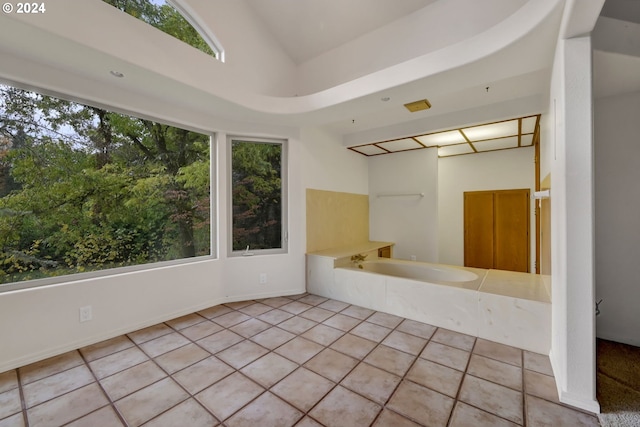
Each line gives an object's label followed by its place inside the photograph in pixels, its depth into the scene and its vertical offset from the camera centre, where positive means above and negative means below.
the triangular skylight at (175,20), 2.50 +1.95
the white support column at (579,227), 1.55 -0.08
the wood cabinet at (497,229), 4.89 -0.30
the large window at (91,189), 2.16 +0.26
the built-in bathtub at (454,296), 2.28 -0.84
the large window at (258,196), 3.56 +0.26
